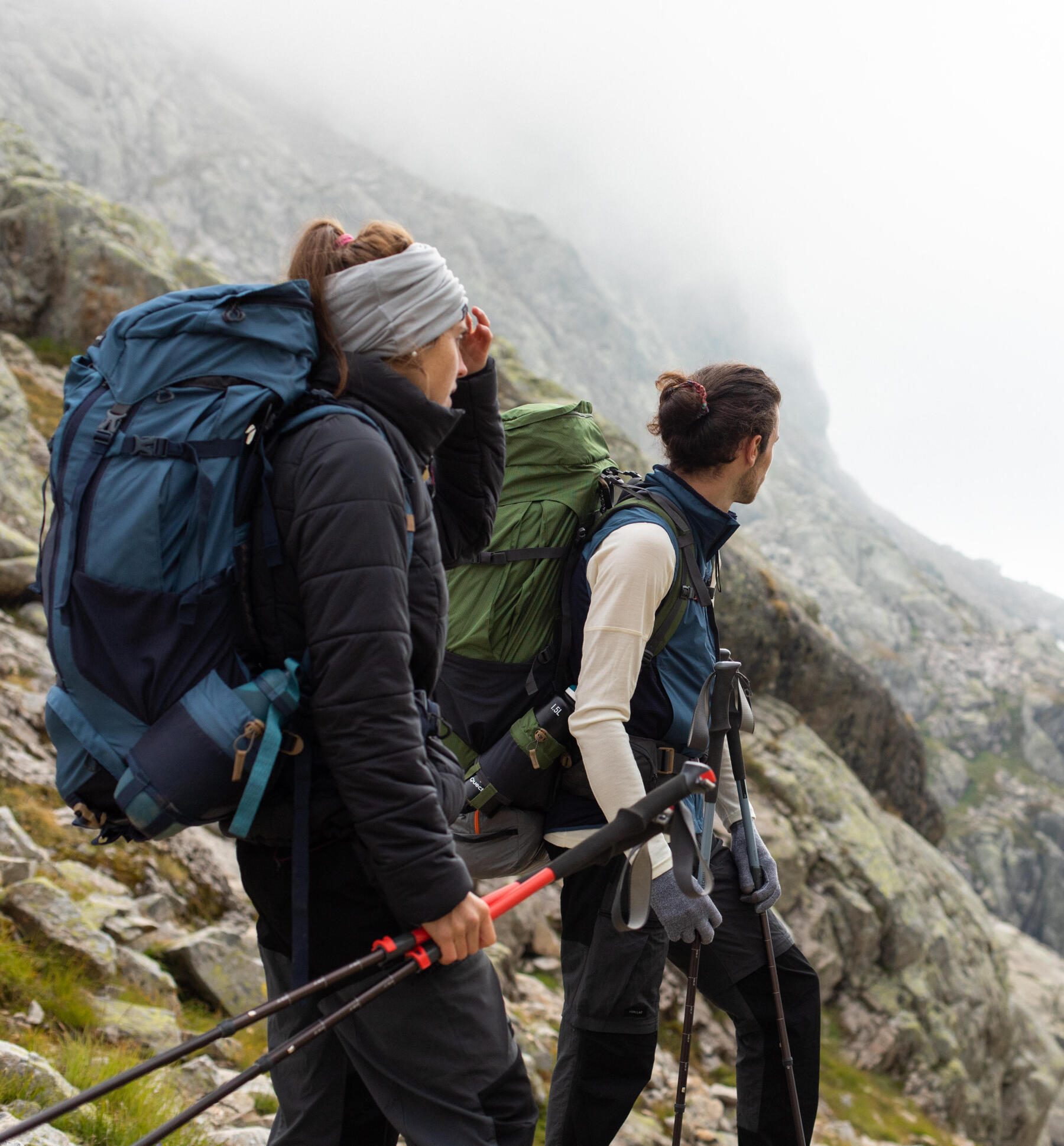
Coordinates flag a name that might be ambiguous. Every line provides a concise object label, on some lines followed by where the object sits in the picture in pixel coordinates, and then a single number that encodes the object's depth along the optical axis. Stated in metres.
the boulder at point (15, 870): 5.90
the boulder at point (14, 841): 6.39
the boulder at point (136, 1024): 5.05
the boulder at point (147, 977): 5.84
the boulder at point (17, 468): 13.64
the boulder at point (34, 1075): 3.64
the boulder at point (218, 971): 6.30
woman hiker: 2.17
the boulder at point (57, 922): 5.53
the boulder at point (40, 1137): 3.30
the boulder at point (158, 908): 7.10
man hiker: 3.52
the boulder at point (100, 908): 6.09
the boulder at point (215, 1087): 4.73
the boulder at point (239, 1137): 4.09
